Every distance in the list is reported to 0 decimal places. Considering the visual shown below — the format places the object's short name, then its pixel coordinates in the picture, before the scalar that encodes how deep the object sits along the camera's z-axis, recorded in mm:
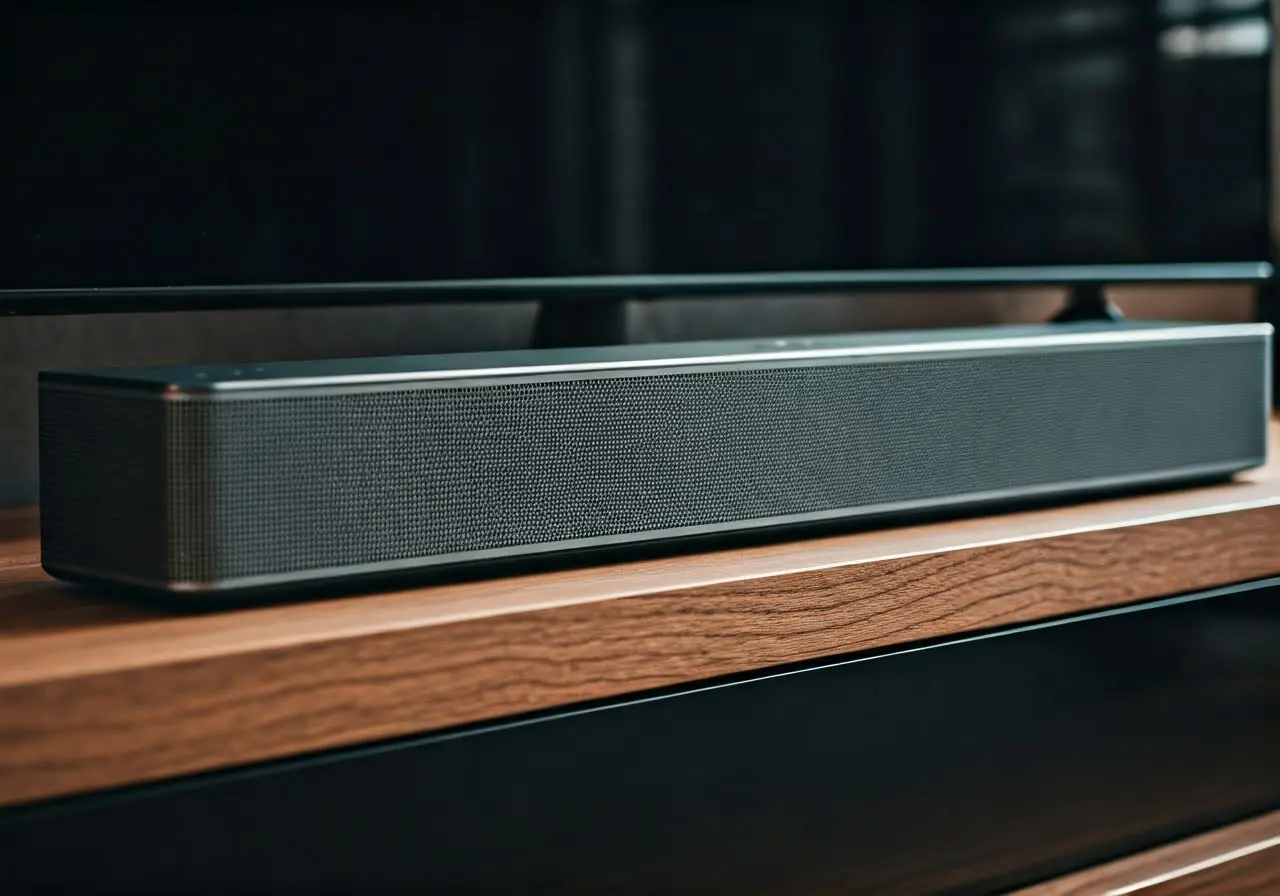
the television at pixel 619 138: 1298
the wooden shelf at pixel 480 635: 1122
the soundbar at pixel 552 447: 1192
